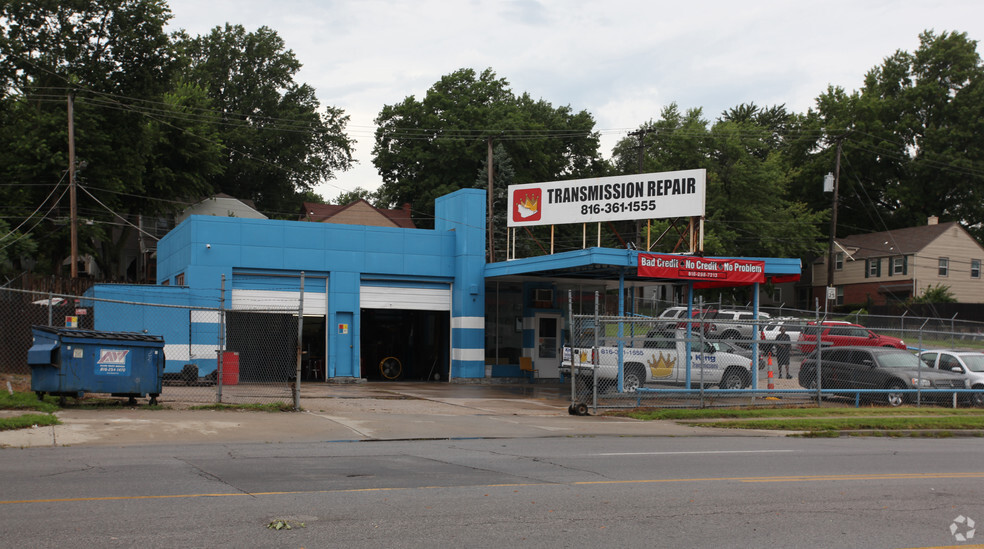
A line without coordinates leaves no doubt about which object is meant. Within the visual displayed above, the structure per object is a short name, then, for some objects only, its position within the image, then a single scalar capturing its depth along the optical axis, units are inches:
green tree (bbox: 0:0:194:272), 1705.2
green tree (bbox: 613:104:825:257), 2240.4
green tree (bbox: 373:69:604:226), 2513.5
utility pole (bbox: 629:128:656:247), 1740.9
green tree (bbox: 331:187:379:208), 3954.2
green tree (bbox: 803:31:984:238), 2738.7
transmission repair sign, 1074.1
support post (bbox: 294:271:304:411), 649.0
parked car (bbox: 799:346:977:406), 871.7
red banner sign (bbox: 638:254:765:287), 987.9
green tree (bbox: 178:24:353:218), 2849.4
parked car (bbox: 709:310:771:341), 1301.7
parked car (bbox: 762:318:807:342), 1456.7
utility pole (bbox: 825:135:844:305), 1797.5
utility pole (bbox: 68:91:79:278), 1459.2
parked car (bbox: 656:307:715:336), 1508.4
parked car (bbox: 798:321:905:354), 1217.5
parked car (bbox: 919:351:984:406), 917.2
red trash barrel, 897.5
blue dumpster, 590.2
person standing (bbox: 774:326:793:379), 998.4
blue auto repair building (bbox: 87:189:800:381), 989.2
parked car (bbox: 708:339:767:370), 891.9
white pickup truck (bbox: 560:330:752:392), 804.0
